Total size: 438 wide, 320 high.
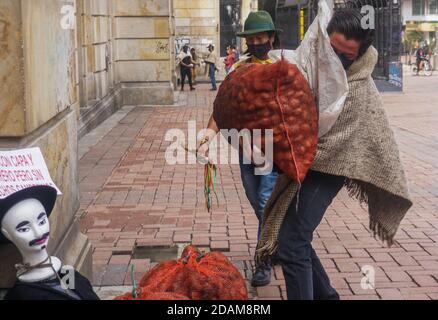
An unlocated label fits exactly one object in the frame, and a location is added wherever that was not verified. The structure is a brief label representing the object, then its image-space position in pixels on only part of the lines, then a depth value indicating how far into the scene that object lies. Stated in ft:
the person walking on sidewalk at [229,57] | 90.53
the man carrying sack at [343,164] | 12.23
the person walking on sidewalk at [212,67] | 79.87
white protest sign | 10.17
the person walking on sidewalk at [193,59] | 82.61
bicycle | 108.37
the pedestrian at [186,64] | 77.00
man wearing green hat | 16.12
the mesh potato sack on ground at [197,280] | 11.53
